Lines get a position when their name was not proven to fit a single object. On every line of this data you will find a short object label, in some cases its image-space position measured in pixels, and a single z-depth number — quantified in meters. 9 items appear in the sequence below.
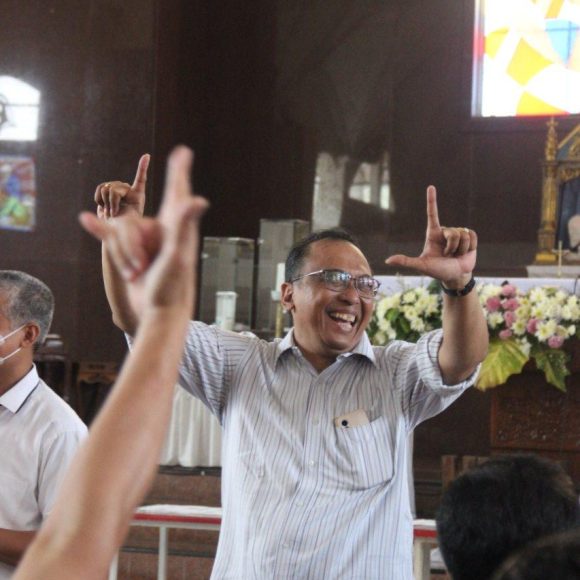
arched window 11.14
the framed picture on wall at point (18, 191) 11.08
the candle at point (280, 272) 8.67
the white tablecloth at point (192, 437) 6.88
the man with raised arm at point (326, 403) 2.56
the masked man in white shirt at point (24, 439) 2.87
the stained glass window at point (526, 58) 11.15
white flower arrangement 5.27
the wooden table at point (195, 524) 4.07
